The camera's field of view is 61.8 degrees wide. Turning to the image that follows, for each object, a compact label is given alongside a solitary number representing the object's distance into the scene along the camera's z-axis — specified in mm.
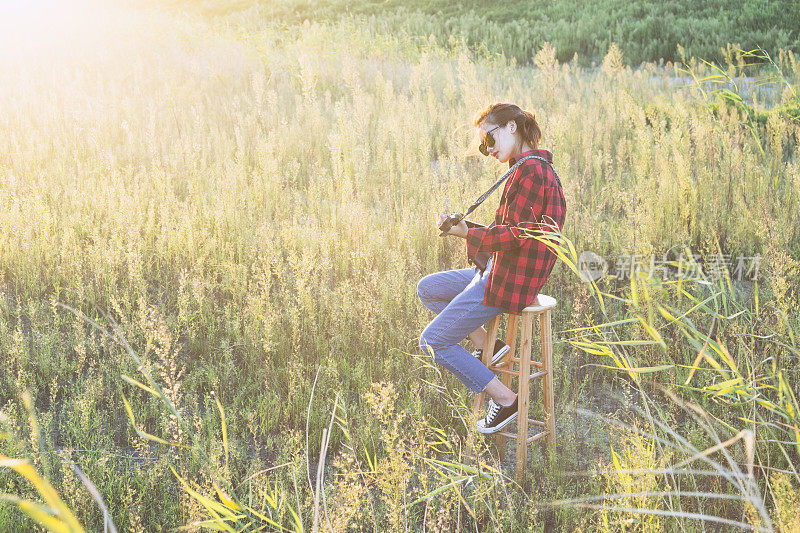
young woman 2930
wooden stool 3037
